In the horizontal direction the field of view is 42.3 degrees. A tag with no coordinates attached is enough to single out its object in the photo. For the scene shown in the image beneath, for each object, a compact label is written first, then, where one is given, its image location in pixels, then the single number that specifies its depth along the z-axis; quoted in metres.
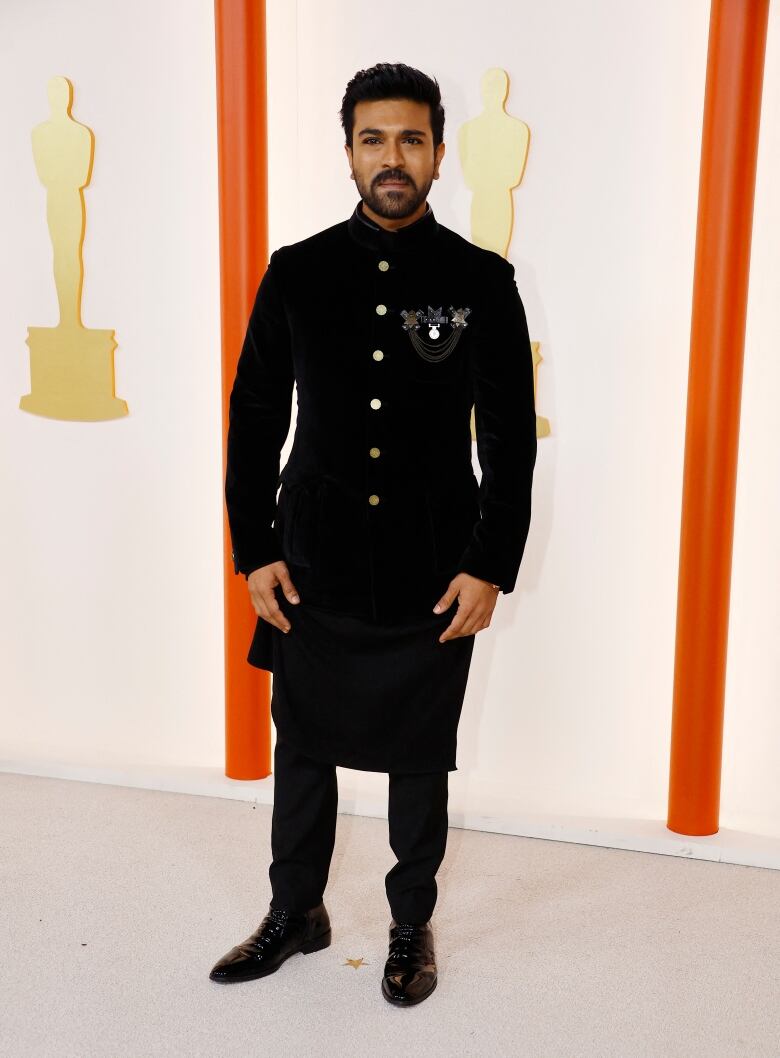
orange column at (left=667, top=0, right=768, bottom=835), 2.11
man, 1.65
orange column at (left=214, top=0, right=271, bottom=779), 2.34
